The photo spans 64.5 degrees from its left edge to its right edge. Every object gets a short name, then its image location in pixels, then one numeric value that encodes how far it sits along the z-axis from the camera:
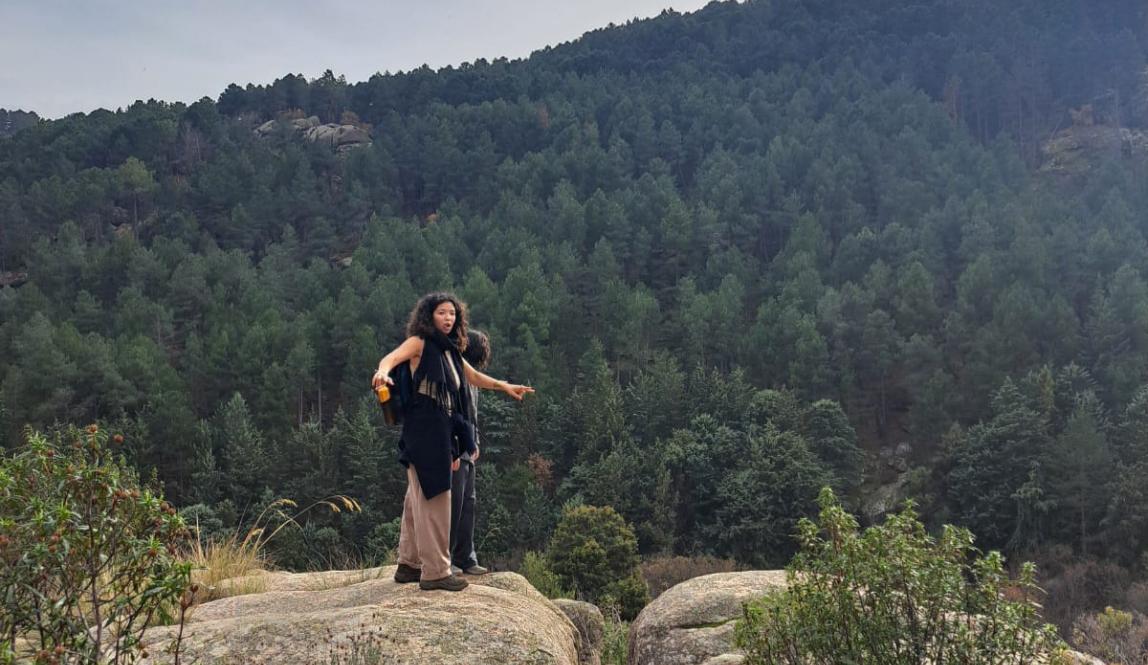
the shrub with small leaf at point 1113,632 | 14.28
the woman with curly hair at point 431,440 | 4.84
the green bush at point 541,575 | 19.67
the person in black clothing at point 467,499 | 5.23
